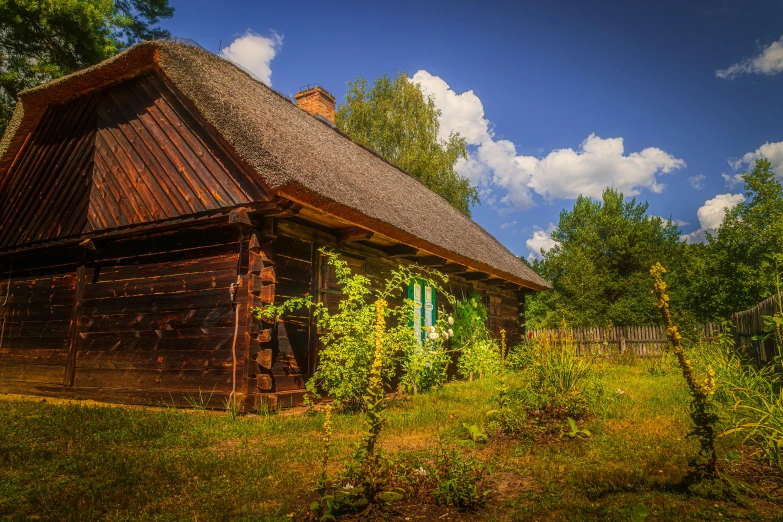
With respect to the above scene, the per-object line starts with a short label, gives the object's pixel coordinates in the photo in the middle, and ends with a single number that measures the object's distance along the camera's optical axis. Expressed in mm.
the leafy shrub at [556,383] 4613
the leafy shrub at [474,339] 8531
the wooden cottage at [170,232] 5844
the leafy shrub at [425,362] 6105
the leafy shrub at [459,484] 2596
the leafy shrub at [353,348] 5355
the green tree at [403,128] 21094
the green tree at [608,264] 26469
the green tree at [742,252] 21156
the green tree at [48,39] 12070
